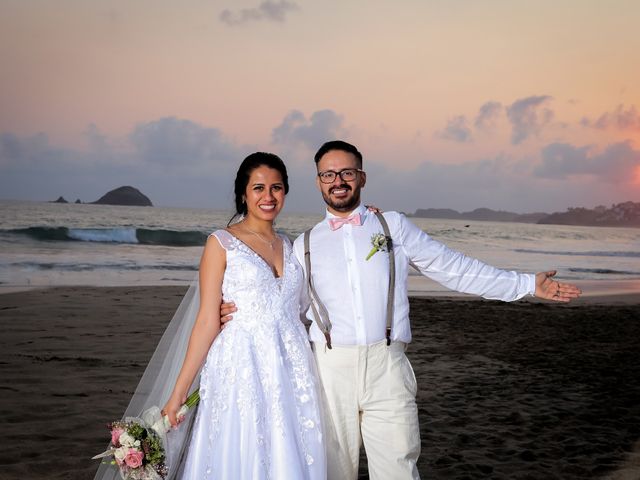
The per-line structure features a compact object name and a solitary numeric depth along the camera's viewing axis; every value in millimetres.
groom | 3281
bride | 3111
